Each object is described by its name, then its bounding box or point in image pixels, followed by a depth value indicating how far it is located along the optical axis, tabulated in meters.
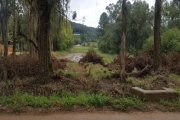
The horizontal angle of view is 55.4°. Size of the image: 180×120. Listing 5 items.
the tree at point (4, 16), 8.98
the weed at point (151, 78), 7.90
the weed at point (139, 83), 6.93
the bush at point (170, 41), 16.89
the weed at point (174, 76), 9.66
